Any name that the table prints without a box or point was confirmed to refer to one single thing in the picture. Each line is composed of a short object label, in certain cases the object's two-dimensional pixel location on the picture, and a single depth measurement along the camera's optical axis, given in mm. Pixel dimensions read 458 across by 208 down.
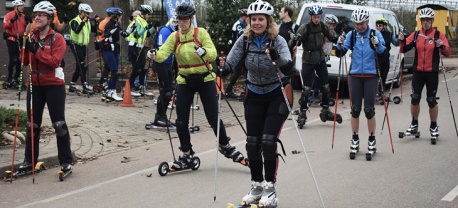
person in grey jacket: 7371
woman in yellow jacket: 9484
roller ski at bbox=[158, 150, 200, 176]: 9312
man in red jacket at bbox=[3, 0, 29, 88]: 16797
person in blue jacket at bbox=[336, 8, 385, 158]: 10477
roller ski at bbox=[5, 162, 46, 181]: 9141
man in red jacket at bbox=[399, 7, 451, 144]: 11414
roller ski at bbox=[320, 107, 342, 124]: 13754
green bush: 11446
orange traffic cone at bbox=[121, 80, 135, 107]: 15531
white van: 18156
